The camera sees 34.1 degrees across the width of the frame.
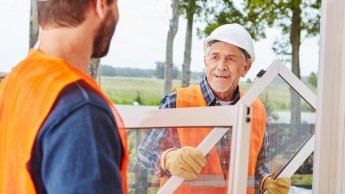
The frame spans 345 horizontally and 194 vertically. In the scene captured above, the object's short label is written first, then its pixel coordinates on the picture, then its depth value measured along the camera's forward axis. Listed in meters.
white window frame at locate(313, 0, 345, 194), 1.63
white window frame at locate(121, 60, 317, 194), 1.32
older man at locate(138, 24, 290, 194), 1.35
